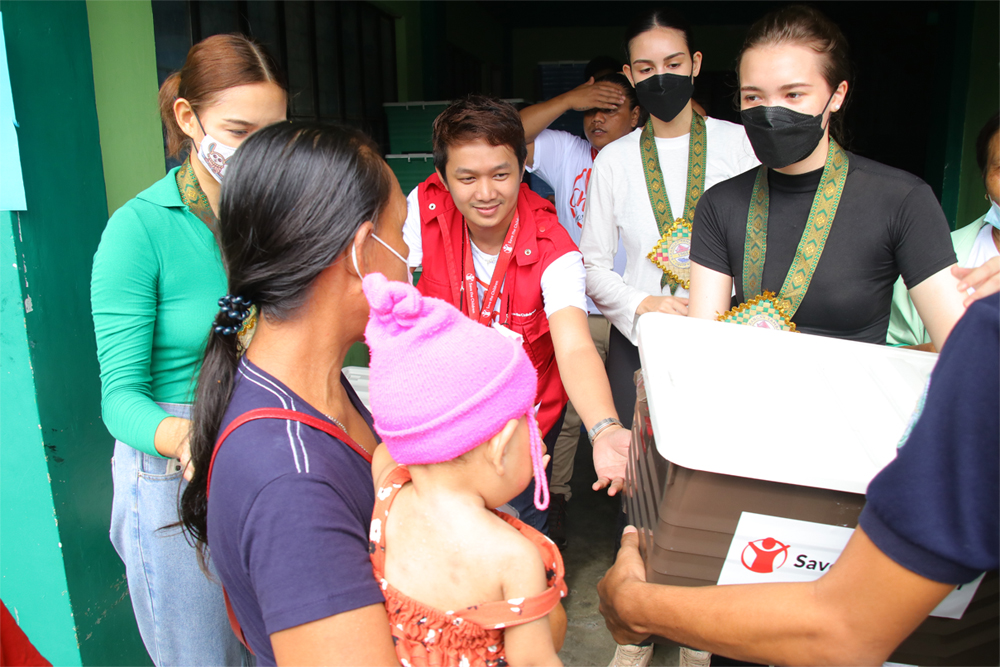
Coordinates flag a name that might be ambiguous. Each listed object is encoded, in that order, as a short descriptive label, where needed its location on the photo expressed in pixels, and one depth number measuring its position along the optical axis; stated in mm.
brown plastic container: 990
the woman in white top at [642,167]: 2535
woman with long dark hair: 892
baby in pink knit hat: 963
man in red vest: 2186
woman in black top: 1681
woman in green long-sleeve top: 1538
